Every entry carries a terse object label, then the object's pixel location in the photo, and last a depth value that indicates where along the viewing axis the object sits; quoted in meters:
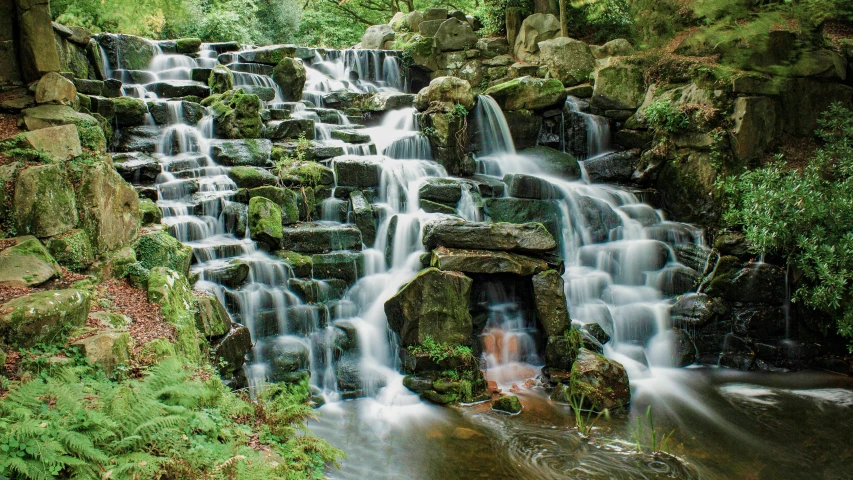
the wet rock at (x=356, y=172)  10.95
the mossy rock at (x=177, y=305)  5.91
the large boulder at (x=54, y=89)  7.48
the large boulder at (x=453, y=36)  19.16
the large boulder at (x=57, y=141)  6.41
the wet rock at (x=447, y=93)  13.20
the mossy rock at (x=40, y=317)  4.41
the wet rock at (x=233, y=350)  6.89
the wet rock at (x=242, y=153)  11.21
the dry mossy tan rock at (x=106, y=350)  4.60
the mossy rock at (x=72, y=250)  5.83
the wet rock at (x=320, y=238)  9.34
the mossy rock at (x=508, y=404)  7.27
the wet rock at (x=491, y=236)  8.82
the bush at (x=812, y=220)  8.46
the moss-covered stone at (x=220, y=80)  14.23
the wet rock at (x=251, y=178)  10.35
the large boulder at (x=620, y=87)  14.13
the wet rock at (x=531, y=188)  11.52
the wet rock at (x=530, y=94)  14.05
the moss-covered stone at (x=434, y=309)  8.10
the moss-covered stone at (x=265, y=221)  9.07
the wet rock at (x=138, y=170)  9.98
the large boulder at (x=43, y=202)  5.72
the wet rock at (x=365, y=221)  10.05
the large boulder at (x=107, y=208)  6.34
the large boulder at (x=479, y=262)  8.48
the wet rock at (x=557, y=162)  13.23
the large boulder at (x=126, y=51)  15.07
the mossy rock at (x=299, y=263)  8.84
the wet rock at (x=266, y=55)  16.66
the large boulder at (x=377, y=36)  20.95
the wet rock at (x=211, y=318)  6.81
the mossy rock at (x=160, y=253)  7.01
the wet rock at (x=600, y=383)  7.29
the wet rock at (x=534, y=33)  18.00
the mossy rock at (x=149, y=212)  8.13
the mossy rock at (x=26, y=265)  5.06
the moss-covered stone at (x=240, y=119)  12.09
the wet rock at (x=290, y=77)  15.40
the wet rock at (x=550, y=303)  8.48
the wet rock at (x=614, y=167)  13.03
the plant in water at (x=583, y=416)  6.66
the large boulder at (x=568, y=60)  15.98
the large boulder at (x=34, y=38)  7.45
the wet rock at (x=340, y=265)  9.09
